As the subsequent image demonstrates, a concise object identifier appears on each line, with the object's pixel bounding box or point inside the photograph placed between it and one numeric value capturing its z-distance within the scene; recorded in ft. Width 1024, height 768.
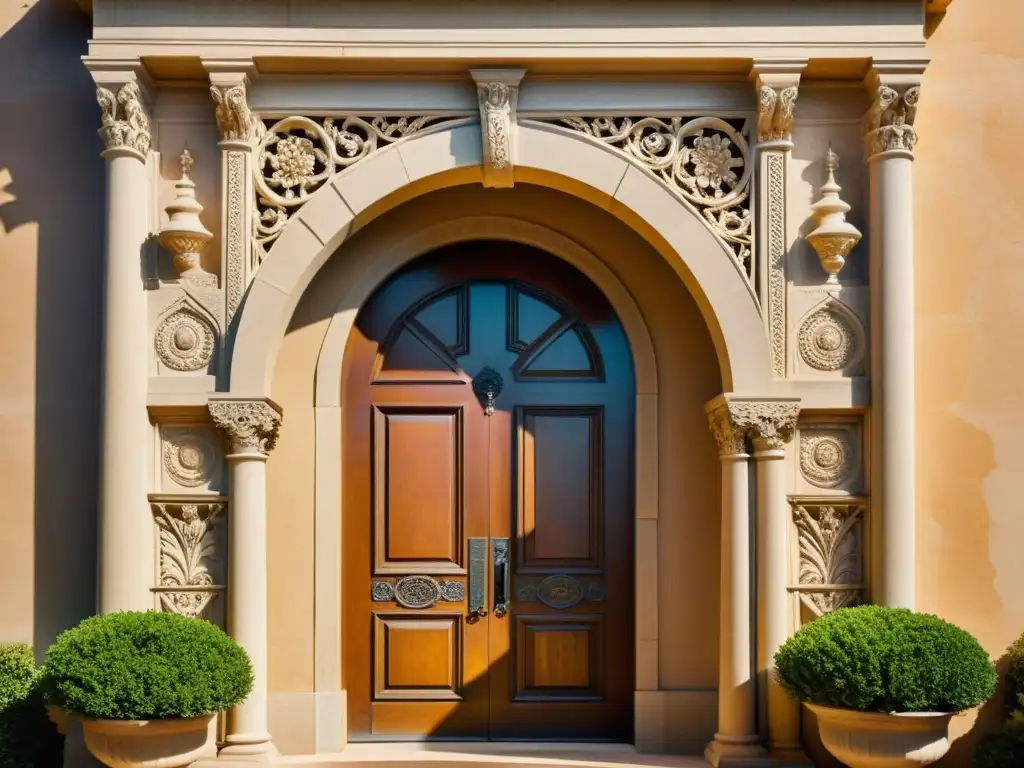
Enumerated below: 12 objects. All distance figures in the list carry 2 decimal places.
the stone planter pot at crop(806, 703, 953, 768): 22.45
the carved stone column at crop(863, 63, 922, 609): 24.63
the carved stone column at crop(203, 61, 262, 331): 25.27
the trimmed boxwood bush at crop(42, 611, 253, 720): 22.13
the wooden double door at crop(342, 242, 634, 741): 27.37
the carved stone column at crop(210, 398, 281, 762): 24.84
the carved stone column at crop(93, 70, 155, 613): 24.52
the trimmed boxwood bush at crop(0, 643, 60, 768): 23.94
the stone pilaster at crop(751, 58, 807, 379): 25.20
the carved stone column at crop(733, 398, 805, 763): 24.75
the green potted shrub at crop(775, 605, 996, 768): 22.25
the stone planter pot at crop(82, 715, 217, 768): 22.47
